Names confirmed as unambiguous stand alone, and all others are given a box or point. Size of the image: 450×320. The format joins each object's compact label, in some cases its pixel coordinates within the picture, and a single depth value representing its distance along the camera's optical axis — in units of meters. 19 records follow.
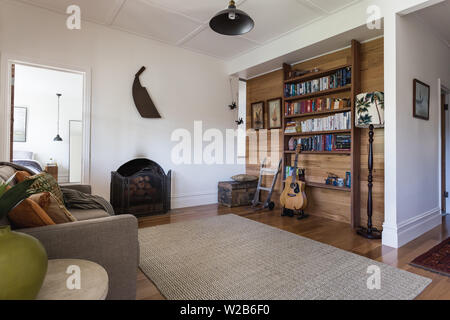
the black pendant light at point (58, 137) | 6.97
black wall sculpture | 3.88
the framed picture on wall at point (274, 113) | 4.42
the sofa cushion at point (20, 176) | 1.75
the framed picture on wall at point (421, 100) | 2.93
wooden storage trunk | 4.45
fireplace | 3.60
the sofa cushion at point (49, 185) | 1.80
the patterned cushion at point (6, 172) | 1.66
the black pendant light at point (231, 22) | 2.24
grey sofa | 1.23
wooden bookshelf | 3.28
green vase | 0.77
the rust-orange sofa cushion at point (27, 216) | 1.24
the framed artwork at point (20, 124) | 6.64
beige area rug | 1.73
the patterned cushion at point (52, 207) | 1.43
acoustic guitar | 3.58
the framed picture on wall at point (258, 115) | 4.75
